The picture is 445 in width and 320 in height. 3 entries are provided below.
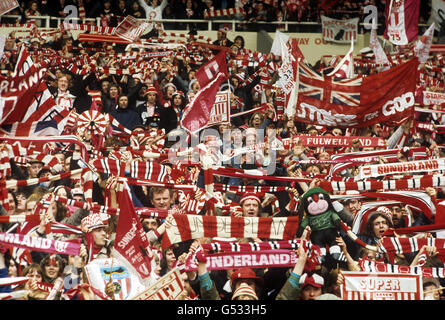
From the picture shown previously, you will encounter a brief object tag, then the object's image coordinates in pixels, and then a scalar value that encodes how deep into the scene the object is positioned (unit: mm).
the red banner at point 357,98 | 14219
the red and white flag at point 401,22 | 17206
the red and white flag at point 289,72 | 14453
